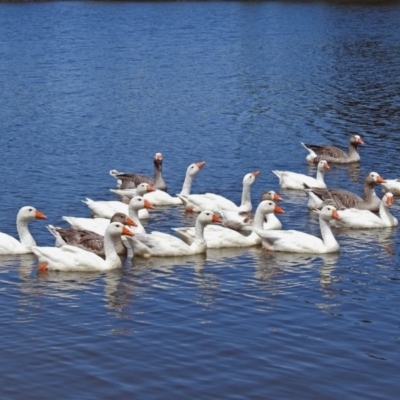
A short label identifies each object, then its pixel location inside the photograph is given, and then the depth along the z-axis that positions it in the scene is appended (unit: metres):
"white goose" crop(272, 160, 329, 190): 28.84
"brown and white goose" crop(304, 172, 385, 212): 26.39
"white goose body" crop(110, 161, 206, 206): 26.80
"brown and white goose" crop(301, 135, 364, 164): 33.06
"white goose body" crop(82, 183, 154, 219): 25.05
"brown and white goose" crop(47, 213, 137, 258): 22.14
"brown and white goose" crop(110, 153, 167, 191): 27.97
